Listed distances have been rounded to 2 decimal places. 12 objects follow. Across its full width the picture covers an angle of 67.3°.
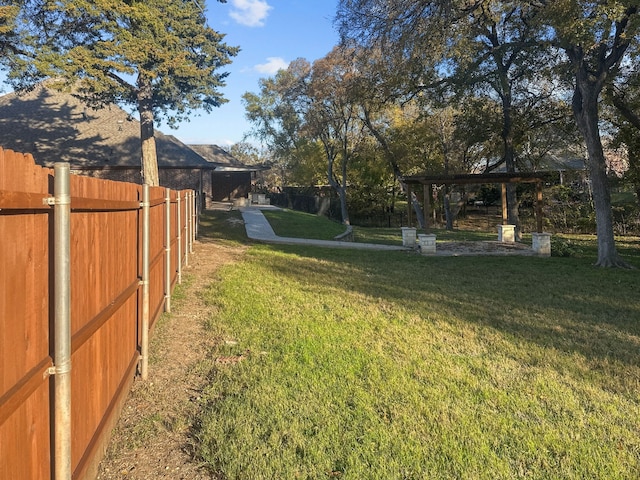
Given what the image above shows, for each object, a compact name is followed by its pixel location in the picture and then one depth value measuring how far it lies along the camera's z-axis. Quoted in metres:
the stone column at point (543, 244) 14.61
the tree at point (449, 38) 12.60
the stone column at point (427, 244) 14.48
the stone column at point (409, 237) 15.93
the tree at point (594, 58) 9.76
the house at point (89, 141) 25.80
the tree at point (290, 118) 28.20
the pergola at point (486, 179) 15.84
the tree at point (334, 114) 25.42
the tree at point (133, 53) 17.86
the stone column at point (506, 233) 17.00
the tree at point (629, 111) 13.50
